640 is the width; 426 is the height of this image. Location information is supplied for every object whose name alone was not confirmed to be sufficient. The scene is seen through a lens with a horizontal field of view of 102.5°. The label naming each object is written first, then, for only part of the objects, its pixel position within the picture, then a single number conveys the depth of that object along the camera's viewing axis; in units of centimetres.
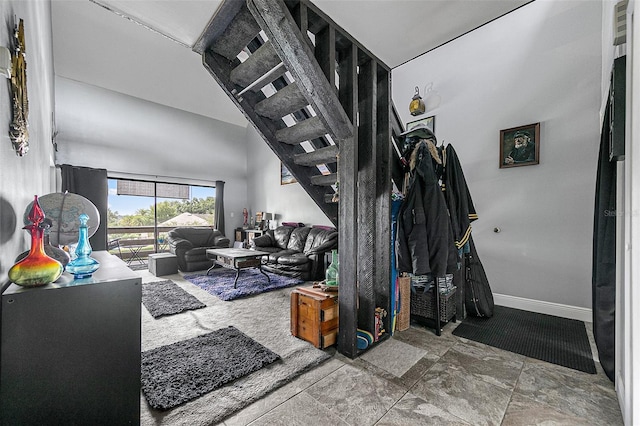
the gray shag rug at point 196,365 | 162
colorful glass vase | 93
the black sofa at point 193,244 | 521
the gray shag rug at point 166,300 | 302
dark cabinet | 90
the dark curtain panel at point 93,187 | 539
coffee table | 411
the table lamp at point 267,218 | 726
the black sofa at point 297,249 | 460
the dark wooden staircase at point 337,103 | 184
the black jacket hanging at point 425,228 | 228
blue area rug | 371
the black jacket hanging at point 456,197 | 257
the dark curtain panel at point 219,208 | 765
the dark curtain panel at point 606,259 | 175
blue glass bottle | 112
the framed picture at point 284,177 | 679
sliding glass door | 650
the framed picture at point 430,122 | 375
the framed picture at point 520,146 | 296
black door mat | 204
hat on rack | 260
